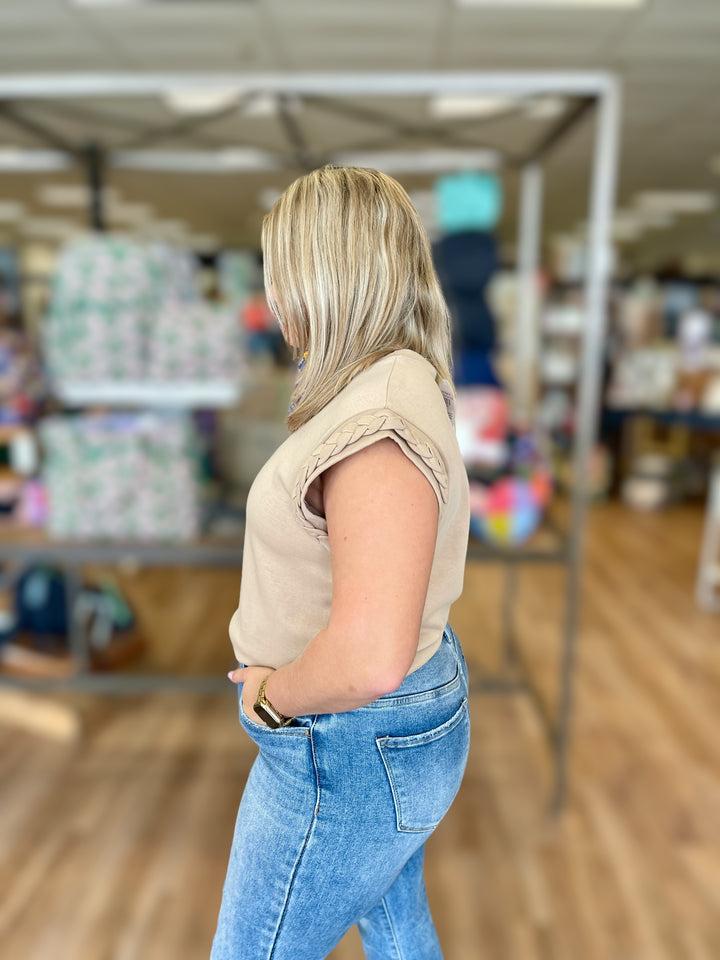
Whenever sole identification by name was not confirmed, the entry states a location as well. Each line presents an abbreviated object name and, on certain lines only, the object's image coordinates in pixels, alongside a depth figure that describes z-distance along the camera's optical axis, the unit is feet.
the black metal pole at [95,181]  8.89
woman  2.24
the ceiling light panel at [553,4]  13.14
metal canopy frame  6.19
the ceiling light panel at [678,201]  32.14
